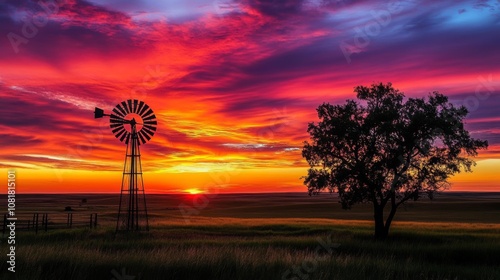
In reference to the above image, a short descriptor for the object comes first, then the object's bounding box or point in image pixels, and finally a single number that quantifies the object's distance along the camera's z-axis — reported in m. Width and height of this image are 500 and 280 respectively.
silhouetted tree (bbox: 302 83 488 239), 36.41
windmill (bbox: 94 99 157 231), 40.19
